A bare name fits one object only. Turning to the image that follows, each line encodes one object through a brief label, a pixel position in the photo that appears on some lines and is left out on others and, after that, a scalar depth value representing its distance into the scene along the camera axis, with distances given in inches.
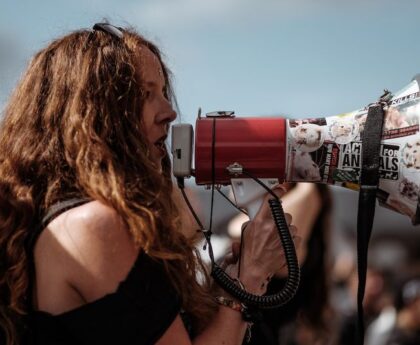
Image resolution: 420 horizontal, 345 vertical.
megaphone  84.9
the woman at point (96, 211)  74.0
